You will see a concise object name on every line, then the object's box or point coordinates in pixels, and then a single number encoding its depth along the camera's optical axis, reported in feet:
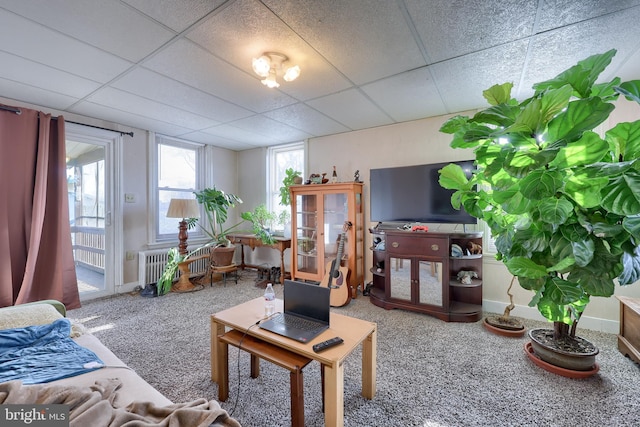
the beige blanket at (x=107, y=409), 2.67
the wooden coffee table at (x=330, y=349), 4.00
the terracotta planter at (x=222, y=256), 12.72
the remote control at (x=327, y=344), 4.15
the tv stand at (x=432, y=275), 8.77
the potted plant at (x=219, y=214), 12.78
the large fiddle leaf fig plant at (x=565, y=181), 3.64
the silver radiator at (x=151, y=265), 11.98
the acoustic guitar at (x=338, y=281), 10.06
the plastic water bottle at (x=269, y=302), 5.58
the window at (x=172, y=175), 13.00
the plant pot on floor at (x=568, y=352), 5.73
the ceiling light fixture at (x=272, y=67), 5.94
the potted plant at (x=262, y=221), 12.89
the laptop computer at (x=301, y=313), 4.76
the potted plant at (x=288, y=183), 13.01
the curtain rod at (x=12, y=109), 8.39
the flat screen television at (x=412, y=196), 9.29
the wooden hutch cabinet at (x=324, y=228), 11.05
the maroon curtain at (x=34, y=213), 8.50
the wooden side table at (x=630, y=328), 6.13
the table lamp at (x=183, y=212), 11.92
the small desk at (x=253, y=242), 13.01
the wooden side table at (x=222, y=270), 12.74
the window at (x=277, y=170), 14.66
